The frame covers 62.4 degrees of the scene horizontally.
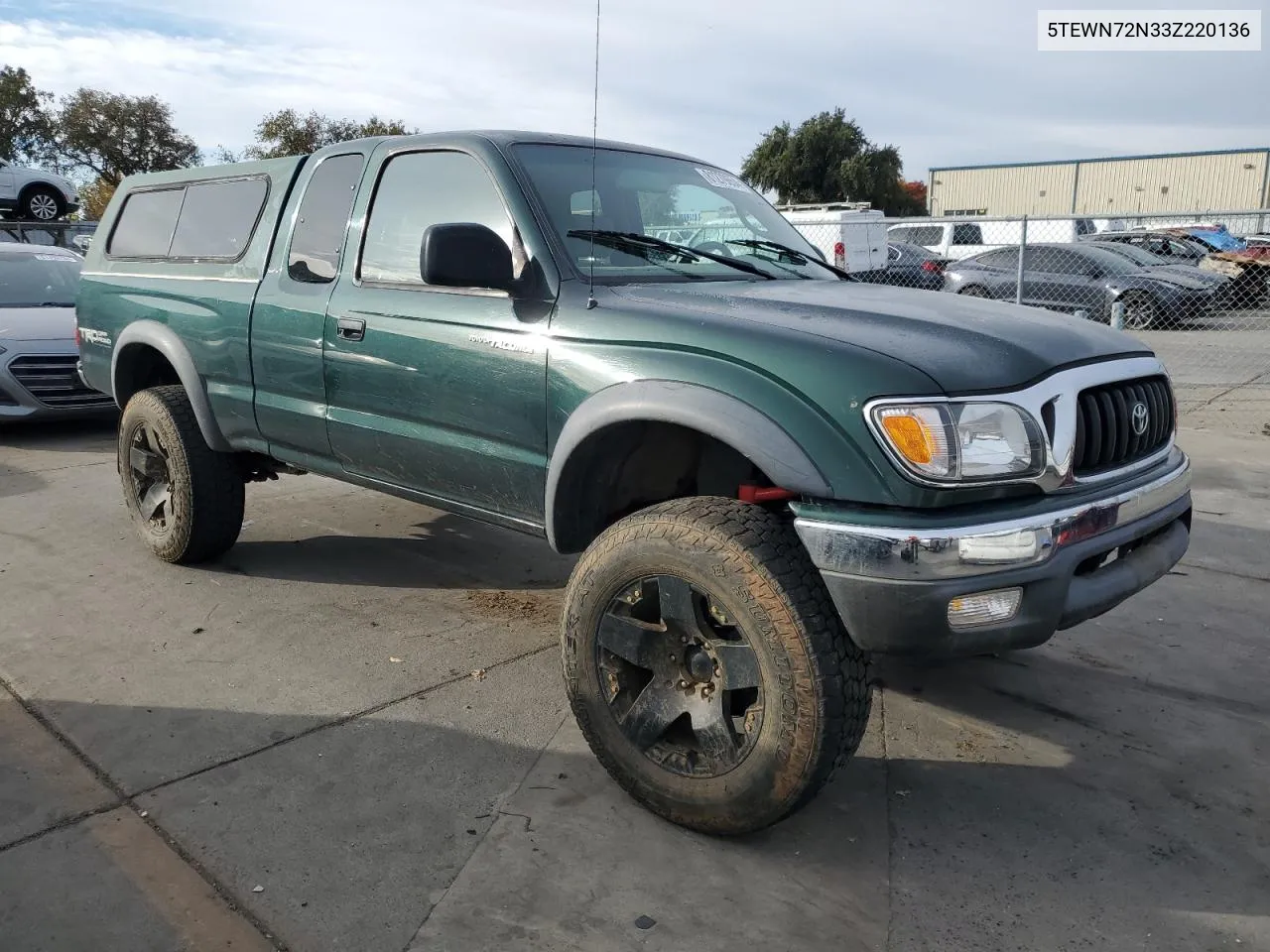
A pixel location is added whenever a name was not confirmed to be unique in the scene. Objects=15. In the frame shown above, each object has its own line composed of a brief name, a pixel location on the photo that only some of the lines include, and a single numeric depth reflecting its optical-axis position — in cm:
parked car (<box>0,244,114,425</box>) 810
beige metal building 4438
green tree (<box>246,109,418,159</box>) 3625
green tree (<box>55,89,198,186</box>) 3994
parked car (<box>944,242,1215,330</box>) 1320
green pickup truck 244
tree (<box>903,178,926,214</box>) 6596
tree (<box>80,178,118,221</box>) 3300
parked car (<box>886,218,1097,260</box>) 2225
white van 1412
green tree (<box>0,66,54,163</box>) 4003
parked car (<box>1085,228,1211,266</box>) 1762
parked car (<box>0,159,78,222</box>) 1830
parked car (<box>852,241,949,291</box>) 1379
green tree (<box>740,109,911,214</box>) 5353
